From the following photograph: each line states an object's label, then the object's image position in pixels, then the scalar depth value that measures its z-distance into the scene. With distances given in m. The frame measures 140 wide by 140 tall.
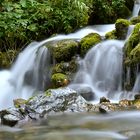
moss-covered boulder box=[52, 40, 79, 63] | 9.28
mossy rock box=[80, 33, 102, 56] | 9.23
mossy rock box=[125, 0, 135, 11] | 13.02
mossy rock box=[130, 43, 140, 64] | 7.88
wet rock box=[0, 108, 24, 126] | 6.34
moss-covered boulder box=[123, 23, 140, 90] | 7.97
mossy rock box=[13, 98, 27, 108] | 7.02
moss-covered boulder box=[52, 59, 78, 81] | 8.95
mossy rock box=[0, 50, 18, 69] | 10.13
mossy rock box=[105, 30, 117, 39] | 9.59
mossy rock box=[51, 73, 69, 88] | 8.52
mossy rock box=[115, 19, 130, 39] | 9.58
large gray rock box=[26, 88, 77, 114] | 6.77
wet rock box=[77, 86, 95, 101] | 8.06
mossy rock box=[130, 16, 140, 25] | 10.23
